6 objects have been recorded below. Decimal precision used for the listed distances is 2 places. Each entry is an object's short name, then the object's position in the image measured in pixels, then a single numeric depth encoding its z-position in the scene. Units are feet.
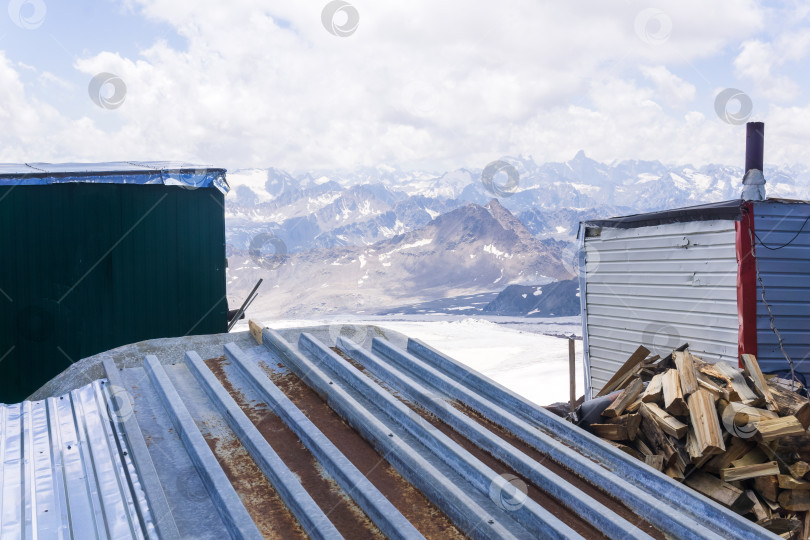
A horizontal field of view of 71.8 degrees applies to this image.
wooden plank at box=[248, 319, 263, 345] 16.99
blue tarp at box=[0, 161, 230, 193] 26.22
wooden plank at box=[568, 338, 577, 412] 23.54
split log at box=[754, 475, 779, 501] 16.31
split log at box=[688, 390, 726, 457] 16.29
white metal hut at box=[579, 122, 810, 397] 23.34
